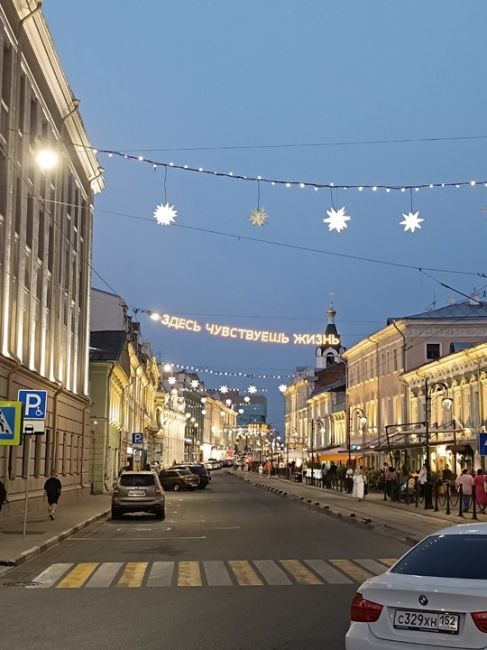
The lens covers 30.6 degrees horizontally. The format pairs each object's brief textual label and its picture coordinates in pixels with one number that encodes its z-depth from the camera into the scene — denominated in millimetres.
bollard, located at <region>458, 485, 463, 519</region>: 29108
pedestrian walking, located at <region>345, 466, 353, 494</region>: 50531
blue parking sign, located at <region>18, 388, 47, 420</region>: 21219
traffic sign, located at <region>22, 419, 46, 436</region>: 21297
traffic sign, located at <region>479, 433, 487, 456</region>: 24391
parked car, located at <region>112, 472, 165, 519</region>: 30531
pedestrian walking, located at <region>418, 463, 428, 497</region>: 35481
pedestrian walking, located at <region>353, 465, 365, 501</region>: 42281
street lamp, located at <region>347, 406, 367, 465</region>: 56141
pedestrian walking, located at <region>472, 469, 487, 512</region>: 29053
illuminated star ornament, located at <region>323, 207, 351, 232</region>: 21828
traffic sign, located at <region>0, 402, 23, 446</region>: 18875
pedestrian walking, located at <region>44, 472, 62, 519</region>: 27156
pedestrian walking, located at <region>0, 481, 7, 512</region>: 22672
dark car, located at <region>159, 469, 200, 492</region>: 56562
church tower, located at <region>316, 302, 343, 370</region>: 123812
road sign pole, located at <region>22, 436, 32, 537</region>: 30222
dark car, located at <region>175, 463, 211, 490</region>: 59844
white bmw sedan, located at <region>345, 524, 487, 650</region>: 5973
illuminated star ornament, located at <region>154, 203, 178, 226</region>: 22484
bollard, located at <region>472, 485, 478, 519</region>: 27584
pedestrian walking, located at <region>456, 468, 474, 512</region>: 29391
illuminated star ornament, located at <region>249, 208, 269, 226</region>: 21828
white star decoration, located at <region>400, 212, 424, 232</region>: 21844
